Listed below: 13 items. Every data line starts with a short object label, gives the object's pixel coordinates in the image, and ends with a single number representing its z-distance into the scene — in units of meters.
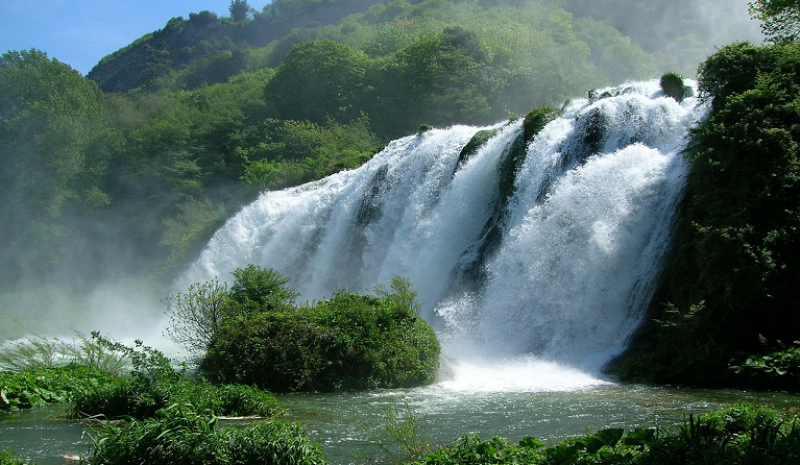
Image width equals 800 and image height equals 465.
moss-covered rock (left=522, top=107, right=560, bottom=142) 21.81
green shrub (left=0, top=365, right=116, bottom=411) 10.98
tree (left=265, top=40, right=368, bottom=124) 54.75
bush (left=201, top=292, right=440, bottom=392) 13.82
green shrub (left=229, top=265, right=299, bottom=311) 16.83
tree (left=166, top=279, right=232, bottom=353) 15.04
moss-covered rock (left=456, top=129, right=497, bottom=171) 24.19
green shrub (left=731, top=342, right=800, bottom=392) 11.56
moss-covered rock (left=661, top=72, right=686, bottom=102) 20.02
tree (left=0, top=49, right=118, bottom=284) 45.69
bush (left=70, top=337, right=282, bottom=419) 9.47
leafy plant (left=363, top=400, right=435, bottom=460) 7.74
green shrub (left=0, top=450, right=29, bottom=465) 6.54
